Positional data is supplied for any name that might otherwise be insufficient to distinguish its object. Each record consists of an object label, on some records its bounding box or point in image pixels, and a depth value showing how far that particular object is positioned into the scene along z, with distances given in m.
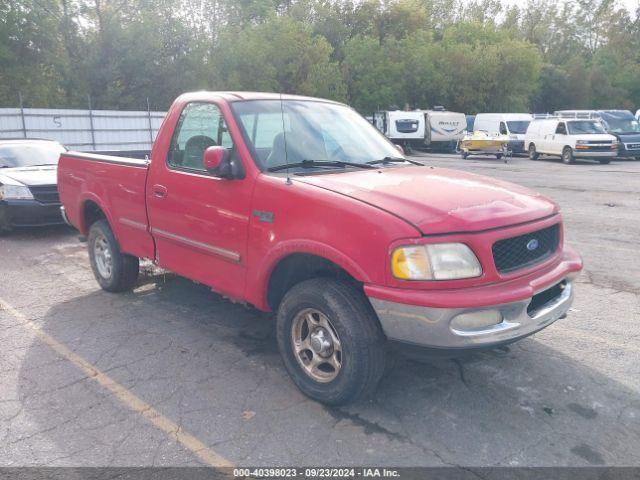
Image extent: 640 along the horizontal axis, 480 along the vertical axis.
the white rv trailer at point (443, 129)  30.12
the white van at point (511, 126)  27.20
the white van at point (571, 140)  22.25
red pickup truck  3.09
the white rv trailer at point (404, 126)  29.95
